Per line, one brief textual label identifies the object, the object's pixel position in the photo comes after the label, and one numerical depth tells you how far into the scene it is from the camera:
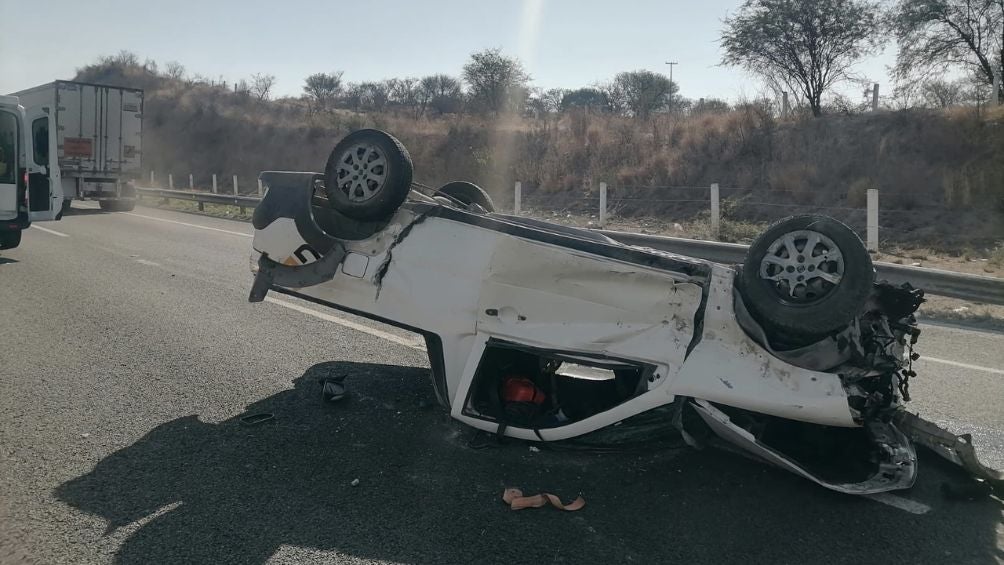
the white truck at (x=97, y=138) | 21.30
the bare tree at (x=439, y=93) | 52.24
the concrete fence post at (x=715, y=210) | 14.52
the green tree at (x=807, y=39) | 20.69
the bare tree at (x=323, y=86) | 61.59
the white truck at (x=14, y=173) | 11.23
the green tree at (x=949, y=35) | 18.34
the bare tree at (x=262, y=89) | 53.22
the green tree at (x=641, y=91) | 41.22
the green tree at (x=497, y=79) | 40.81
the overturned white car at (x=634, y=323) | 3.43
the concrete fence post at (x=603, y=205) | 16.95
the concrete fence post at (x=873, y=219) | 11.94
